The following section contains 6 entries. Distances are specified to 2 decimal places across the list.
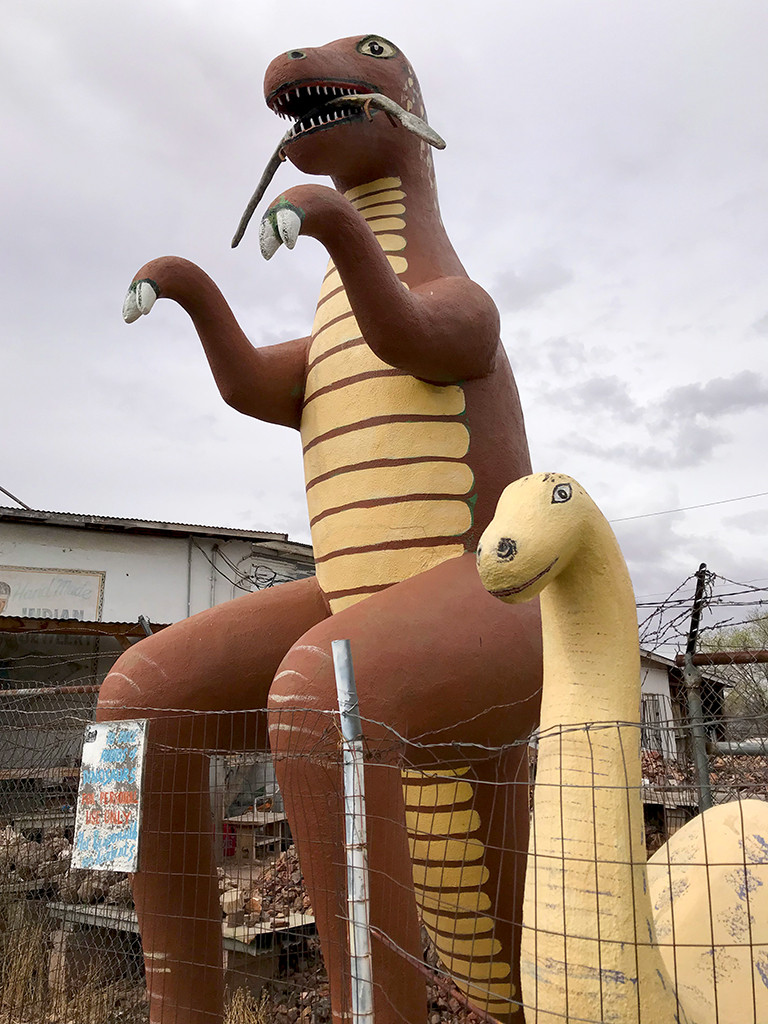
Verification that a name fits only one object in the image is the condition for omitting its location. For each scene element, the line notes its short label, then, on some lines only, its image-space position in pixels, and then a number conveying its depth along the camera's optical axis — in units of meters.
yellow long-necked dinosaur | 1.68
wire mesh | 1.73
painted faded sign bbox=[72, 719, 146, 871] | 2.67
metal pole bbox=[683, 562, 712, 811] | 4.65
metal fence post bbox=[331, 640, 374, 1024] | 1.87
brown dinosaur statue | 2.25
